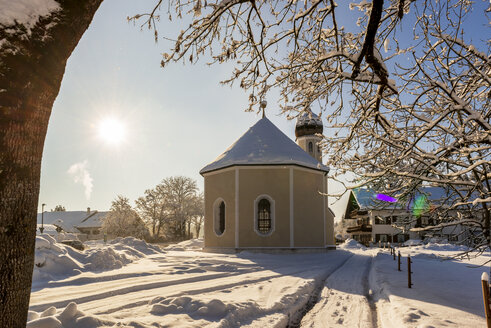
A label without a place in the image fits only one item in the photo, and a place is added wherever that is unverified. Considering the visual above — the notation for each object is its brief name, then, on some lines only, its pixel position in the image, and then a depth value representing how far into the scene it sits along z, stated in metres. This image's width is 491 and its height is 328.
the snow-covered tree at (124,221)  46.38
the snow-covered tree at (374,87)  4.54
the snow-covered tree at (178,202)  50.84
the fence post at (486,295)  3.20
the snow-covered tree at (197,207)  53.59
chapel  19.31
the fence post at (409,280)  8.19
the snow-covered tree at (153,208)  50.06
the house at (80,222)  68.62
